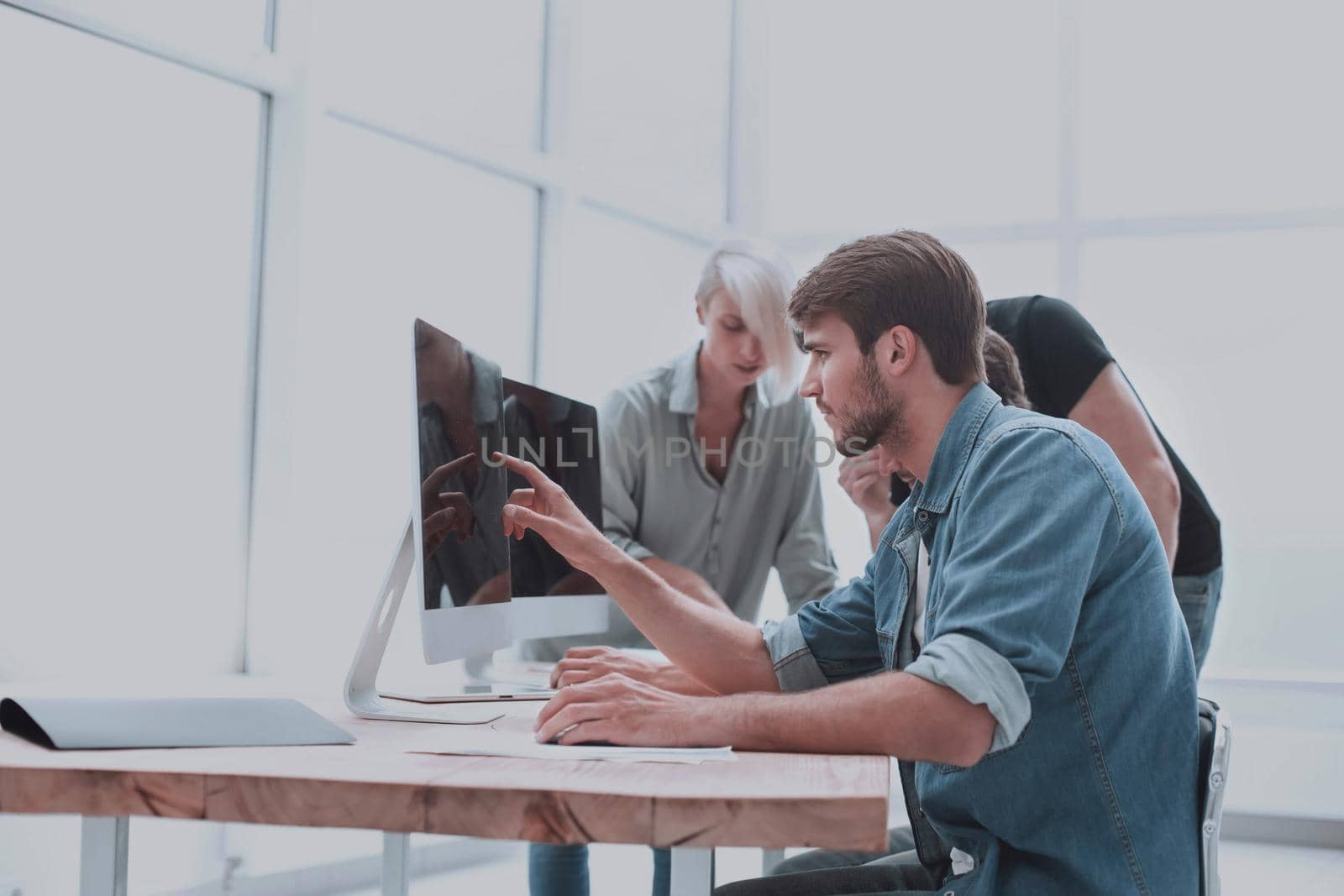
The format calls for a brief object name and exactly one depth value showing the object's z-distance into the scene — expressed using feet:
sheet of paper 3.61
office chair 3.75
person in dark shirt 6.89
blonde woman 8.41
